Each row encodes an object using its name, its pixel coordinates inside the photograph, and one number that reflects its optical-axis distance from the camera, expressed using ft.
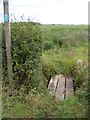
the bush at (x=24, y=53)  4.96
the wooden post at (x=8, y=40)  4.31
